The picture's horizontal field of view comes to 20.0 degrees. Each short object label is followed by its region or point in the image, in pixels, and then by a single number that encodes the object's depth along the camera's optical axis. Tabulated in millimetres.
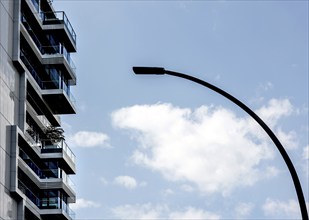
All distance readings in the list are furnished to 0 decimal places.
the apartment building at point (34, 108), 60781
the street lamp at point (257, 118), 17609
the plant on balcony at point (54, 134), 69250
